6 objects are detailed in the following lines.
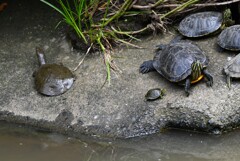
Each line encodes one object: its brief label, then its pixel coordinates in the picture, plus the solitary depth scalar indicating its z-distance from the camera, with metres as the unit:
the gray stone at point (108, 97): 7.09
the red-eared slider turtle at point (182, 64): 7.24
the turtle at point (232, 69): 7.16
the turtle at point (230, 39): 7.54
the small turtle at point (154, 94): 7.28
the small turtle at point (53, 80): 7.90
